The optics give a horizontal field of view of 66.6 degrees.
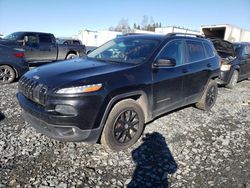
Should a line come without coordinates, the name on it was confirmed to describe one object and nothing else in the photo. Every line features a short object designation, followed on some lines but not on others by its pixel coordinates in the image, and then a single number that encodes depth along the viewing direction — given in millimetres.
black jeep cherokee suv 2559
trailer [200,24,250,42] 14381
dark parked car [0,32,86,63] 8897
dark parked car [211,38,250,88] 6754
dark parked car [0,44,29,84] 6192
